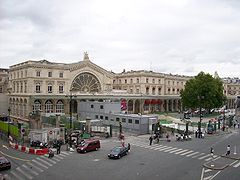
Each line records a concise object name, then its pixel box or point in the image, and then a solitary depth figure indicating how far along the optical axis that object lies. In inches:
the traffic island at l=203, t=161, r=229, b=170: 1127.2
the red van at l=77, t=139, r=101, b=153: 1406.1
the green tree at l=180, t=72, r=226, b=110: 3154.5
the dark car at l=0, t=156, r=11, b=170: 1087.0
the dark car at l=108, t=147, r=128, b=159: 1276.3
